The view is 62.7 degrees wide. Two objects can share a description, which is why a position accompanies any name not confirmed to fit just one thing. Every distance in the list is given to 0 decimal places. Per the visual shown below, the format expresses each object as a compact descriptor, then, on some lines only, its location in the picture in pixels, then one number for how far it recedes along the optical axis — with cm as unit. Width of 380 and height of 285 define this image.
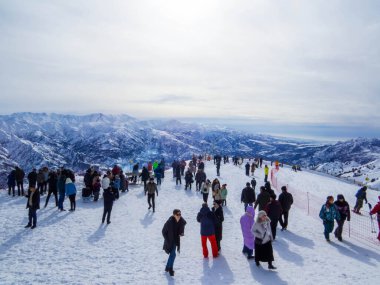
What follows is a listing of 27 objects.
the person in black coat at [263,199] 1323
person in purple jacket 979
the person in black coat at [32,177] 1789
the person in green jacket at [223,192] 1683
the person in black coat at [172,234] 846
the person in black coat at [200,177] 2300
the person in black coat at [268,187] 1409
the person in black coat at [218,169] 3234
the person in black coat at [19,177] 1945
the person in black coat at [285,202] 1329
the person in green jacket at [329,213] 1173
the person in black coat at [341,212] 1198
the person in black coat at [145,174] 2330
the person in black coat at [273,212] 1161
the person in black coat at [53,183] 1695
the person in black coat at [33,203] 1241
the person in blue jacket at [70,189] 1573
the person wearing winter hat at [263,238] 876
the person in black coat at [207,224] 963
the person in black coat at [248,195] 1548
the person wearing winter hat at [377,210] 1225
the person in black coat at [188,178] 2361
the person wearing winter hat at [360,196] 1997
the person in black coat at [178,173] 2563
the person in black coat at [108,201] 1366
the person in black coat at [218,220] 1016
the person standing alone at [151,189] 1669
